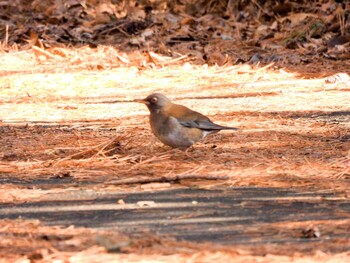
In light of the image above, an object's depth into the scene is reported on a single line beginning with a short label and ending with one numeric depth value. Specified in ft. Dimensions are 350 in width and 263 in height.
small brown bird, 40.93
